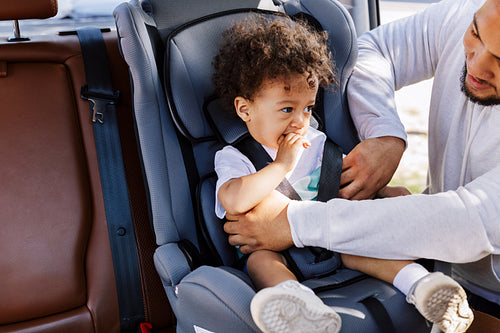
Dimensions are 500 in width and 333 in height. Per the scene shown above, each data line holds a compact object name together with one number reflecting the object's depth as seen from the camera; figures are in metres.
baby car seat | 1.25
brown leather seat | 1.65
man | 1.22
